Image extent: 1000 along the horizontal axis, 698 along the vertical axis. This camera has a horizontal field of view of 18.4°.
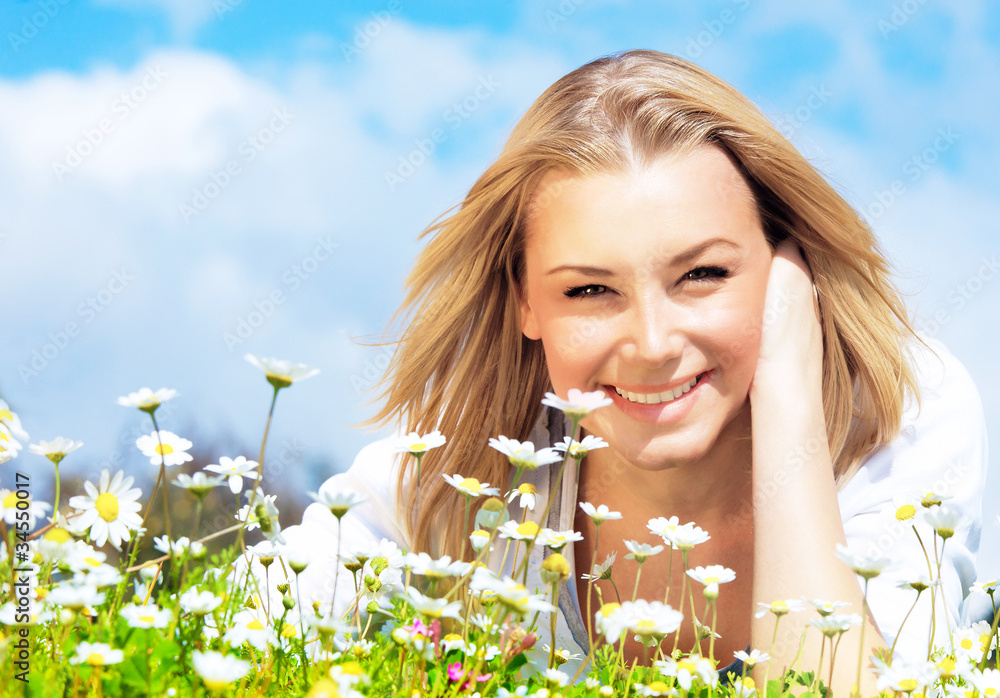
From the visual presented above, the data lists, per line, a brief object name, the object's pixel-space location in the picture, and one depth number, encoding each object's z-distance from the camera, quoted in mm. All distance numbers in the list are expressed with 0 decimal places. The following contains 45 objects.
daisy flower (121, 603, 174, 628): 1248
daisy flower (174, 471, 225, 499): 1375
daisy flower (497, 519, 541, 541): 1433
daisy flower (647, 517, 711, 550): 1471
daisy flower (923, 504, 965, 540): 1442
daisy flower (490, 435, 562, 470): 1414
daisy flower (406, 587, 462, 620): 1258
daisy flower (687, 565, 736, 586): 1462
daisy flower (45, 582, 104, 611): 1173
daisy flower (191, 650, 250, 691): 1053
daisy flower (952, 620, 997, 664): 1531
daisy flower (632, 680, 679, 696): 1415
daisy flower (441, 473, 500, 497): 1430
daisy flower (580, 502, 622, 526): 1467
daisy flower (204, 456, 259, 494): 1456
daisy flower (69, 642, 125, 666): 1176
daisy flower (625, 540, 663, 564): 1446
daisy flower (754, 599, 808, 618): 1442
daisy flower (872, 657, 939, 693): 1422
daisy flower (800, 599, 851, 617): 1433
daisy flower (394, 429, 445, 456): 1440
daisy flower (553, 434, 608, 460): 1428
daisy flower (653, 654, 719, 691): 1408
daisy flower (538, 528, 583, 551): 1436
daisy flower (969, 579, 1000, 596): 1503
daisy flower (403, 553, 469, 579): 1374
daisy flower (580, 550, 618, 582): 1502
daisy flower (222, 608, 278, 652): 1400
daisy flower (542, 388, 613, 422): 1392
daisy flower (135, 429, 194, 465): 1452
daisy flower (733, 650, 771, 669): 1504
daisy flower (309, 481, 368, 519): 1404
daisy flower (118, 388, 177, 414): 1409
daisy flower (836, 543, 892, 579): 1418
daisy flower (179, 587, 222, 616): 1279
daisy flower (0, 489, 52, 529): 1413
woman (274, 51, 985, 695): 1616
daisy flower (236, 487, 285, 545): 1415
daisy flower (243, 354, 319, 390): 1384
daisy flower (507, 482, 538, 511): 1488
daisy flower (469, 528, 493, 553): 1441
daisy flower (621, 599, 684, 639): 1406
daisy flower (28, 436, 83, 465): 1423
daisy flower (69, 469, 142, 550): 1430
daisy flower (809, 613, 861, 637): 1419
